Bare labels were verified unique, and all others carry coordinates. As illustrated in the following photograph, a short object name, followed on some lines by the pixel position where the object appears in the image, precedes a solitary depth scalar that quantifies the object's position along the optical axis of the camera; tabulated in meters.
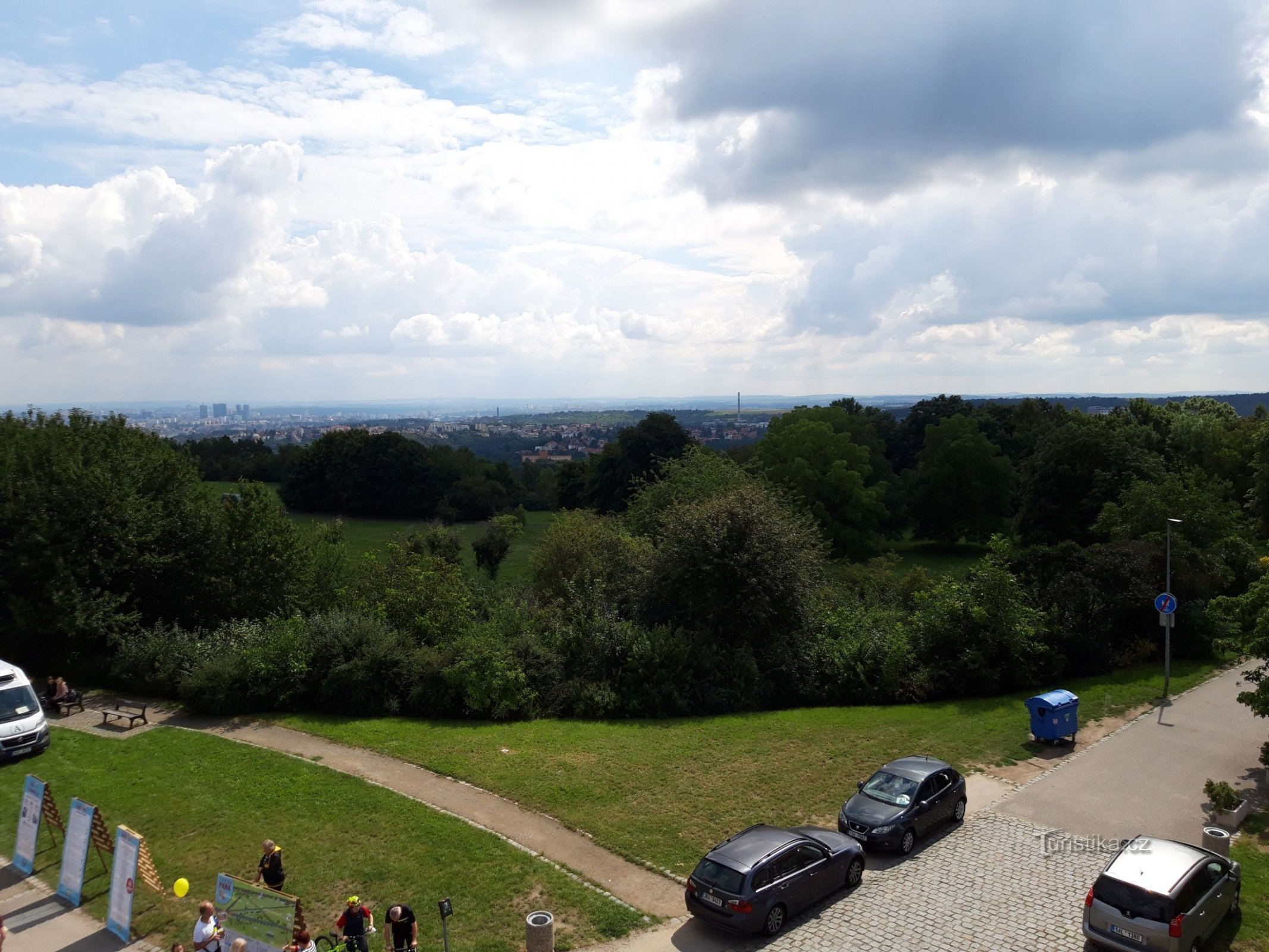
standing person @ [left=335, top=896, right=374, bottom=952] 10.94
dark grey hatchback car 14.15
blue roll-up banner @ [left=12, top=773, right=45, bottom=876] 14.31
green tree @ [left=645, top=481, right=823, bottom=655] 25.88
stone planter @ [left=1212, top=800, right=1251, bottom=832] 15.09
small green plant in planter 15.03
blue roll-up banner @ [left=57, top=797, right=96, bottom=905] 13.28
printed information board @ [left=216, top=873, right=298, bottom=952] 10.87
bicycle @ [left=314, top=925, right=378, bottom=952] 10.83
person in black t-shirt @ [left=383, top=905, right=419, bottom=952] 10.88
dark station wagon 11.53
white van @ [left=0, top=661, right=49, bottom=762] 18.42
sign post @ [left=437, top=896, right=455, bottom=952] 10.24
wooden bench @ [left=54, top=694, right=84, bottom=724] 22.16
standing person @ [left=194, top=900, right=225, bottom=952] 11.06
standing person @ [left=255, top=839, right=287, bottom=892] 12.23
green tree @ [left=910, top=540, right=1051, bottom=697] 24.61
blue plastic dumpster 18.98
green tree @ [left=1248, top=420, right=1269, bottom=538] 39.53
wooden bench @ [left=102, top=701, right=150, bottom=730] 21.20
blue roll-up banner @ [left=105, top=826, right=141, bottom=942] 12.25
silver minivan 10.82
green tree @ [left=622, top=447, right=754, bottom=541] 38.34
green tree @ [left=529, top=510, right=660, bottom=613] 28.81
